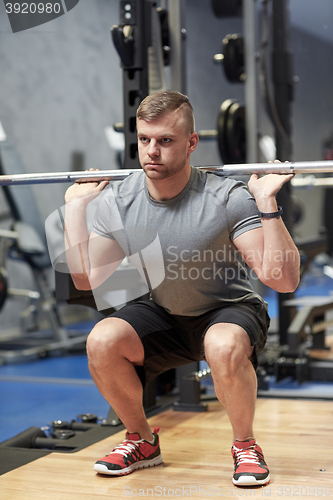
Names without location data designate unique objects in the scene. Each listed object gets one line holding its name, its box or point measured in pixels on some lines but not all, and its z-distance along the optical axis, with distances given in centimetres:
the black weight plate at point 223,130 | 743
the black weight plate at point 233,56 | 767
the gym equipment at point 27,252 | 878
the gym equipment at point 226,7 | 805
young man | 335
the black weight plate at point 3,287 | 802
